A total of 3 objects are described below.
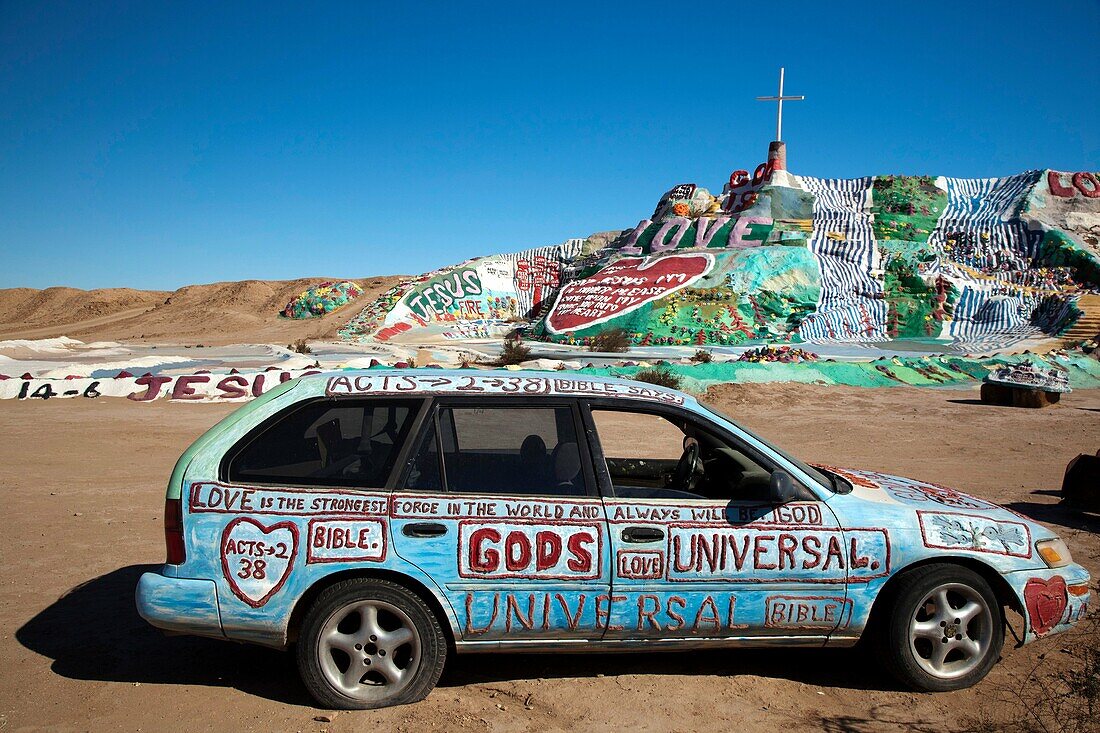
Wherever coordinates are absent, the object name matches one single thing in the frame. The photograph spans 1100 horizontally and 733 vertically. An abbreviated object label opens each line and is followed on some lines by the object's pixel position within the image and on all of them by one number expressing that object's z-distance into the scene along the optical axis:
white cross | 38.81
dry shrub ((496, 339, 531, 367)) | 22.38
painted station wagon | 3.22
